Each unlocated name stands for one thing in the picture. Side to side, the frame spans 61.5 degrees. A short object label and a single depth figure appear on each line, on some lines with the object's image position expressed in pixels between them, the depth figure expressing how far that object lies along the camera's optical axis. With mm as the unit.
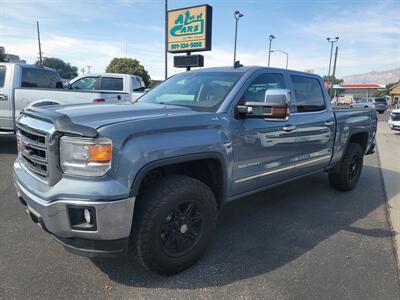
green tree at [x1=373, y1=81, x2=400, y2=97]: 94000
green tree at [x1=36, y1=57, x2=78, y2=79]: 98788
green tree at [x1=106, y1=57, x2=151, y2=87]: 49281
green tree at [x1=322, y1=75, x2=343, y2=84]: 119625
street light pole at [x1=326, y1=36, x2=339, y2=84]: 46400
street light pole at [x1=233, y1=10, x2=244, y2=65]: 26822
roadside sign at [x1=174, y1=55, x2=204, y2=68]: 14336
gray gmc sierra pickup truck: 2322
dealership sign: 16281
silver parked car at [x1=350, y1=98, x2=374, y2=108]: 42656
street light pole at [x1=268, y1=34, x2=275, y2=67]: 36353
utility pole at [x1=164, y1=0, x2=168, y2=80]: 17578
